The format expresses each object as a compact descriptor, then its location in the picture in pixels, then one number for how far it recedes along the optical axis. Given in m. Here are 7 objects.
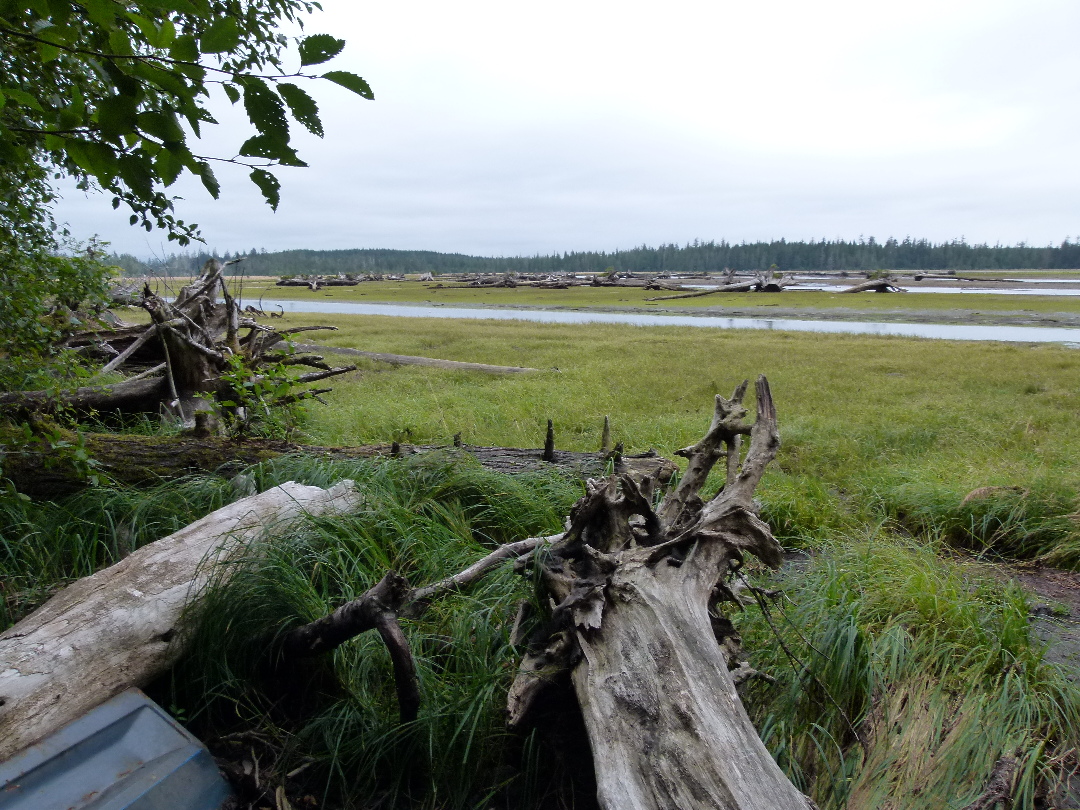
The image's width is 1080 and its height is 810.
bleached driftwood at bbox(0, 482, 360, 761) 2.74
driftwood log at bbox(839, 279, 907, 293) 43.50
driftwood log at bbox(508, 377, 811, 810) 2.11
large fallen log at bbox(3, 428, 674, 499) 4.76
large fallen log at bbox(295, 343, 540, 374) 14.59
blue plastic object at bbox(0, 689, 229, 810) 2.44
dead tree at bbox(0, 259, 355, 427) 7.52
